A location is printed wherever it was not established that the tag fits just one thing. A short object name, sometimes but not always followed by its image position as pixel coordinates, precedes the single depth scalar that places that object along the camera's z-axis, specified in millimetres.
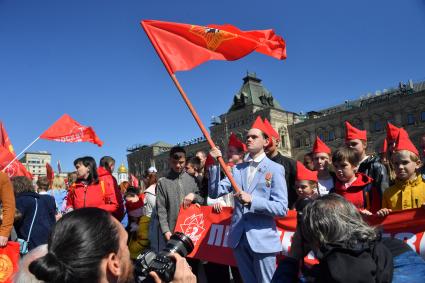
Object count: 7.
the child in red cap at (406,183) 3977
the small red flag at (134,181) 13400
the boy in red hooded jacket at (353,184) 4457
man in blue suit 3742
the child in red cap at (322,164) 5789
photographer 1476
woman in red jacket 5699
